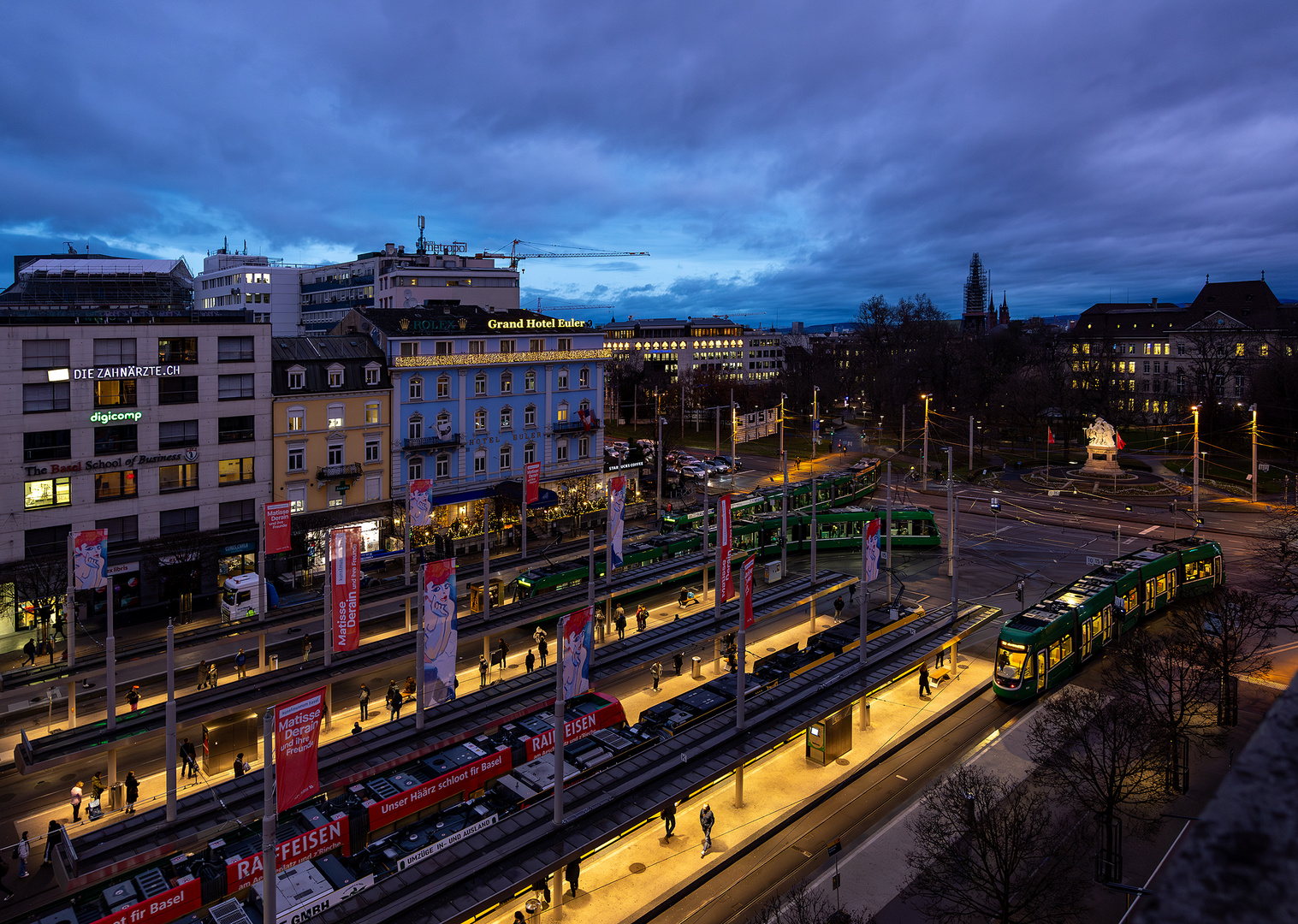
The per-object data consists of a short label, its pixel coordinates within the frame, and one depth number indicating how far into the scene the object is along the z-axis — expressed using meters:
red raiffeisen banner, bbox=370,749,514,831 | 25.23
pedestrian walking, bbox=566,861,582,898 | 23.23
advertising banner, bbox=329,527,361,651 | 34.00
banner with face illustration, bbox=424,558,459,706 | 29.77
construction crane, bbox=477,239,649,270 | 125.38
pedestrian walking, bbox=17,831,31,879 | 25.42
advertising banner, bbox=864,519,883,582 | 36.16
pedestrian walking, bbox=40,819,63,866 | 25.38
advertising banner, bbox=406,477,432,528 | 48.16
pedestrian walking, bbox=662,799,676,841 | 23.42
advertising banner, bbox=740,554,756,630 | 30.41
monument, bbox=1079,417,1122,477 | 87.44
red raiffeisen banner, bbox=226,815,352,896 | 22.09
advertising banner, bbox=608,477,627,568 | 44.19
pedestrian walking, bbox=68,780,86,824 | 28.15
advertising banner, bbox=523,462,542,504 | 54.62
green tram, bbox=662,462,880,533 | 61.59
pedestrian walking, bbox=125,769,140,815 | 28.03
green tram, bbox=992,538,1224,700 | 35.19
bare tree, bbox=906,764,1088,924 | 20.92
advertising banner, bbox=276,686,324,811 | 20.00
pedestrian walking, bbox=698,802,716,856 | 26.05
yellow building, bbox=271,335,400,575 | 52.62
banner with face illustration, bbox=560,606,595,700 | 27.08
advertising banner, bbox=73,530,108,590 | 35.62
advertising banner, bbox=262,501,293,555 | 41.46
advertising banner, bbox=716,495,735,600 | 37.56
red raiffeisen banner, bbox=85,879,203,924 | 20.42
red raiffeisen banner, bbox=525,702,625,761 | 28.69
